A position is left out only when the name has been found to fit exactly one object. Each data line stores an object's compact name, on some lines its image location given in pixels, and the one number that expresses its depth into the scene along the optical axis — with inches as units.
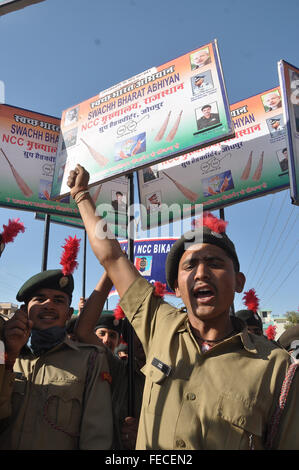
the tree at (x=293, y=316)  1541.3
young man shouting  53.2
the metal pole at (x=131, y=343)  86.4
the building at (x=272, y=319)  2350.9
